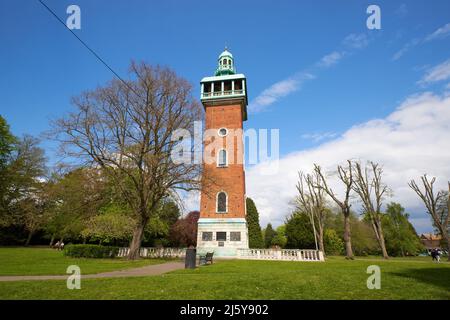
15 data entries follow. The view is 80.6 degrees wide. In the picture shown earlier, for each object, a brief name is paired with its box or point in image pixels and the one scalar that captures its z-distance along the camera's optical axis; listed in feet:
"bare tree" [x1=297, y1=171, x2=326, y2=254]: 110.73
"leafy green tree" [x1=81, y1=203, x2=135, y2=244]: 78.02
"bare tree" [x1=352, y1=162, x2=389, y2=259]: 105.19
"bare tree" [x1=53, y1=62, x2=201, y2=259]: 65.77
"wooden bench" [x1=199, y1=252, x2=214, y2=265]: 57.67
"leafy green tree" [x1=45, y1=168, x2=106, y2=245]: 66.13
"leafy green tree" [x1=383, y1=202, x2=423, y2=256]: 176.24
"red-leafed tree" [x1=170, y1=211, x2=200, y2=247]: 148.17
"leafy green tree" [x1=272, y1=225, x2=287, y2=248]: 201.46
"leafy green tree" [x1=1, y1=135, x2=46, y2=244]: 120.57
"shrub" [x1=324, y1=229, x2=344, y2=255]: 149.89
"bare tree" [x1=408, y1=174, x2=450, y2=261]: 95.20
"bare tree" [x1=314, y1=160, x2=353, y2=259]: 91.71
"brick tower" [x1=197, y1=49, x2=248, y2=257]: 95.71
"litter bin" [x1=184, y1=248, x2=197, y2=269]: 47.01
